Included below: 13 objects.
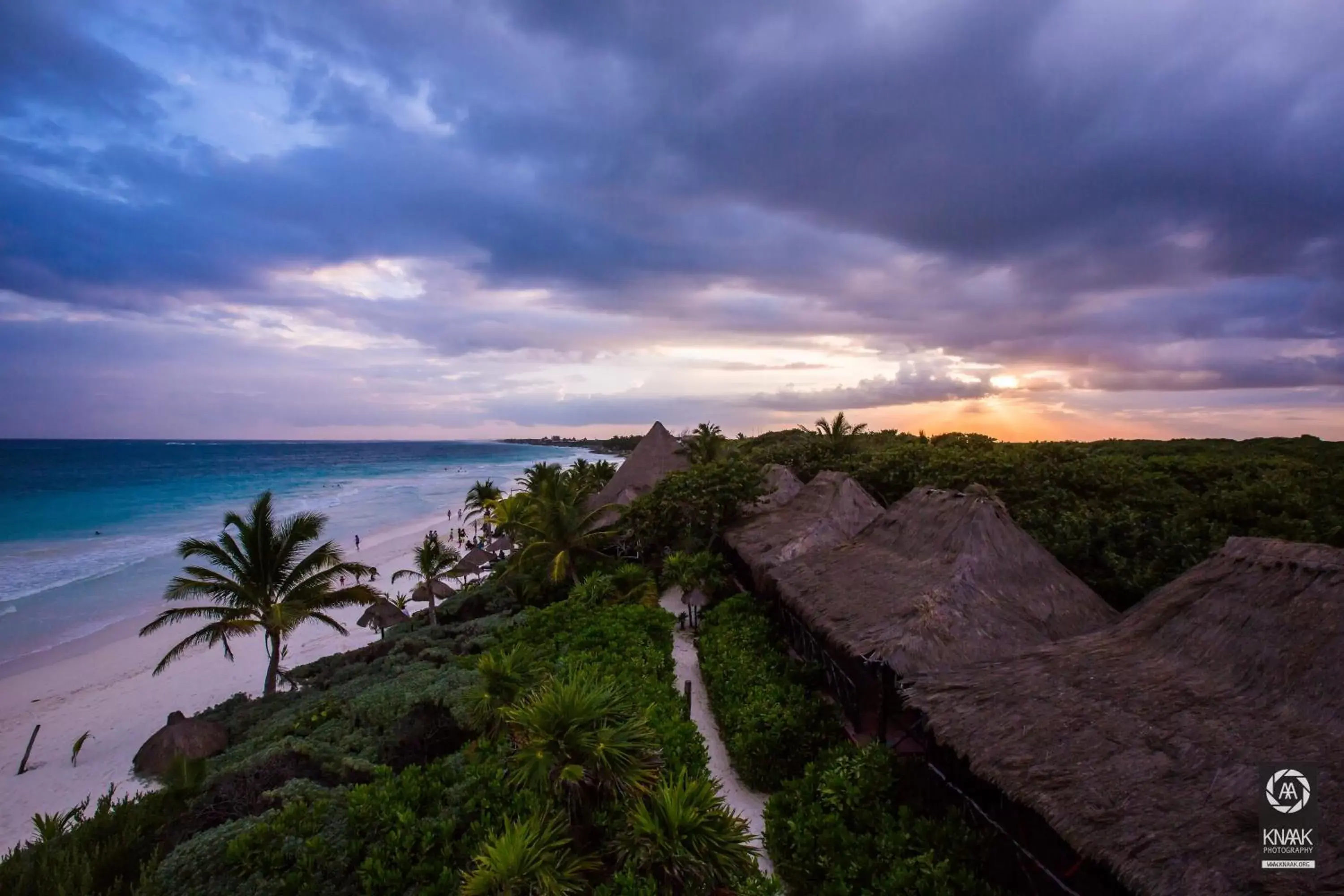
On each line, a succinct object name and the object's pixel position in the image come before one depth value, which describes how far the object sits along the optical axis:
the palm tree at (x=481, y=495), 29.02
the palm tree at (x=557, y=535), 16.70
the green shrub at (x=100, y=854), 6.20
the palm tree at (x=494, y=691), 7.73
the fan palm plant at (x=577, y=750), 5.73
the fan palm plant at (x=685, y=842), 5.30
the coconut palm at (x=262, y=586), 13.52
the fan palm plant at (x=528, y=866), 5.00
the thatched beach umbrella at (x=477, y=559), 23.06
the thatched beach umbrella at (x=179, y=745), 11.04
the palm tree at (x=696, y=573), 14.72
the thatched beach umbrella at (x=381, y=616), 16.53
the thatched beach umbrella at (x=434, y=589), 18.67
